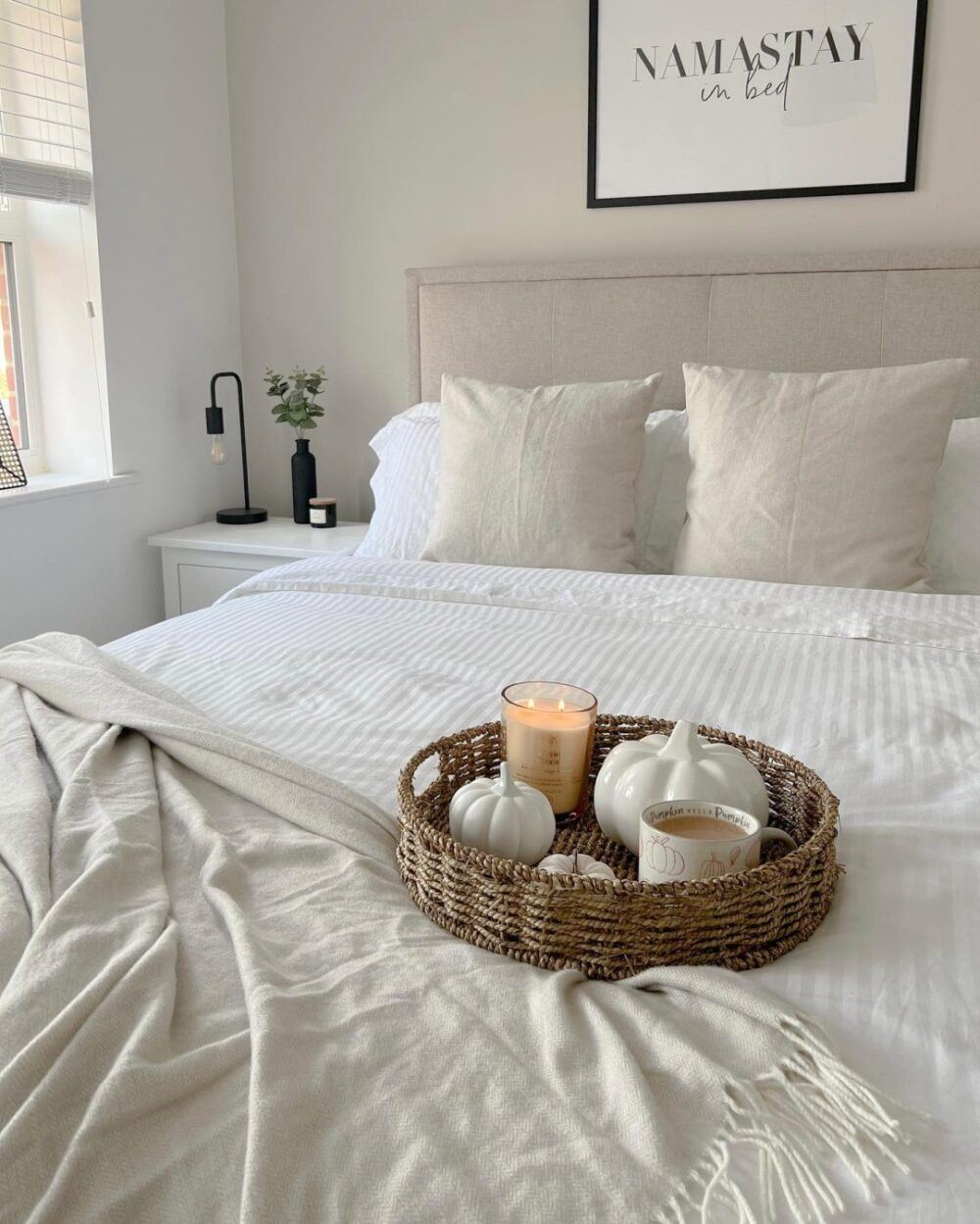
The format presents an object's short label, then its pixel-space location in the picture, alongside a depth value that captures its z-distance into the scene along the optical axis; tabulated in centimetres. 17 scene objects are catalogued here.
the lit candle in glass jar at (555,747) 113
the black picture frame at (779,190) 248
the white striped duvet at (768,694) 84
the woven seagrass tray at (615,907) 85
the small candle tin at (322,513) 309
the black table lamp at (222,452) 305
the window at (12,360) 281
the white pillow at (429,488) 240
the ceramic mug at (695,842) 91
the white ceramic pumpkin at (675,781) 101
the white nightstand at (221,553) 290
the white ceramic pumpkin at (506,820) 99
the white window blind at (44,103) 260
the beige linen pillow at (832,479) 205
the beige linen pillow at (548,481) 227
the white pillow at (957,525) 216
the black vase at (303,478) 315
